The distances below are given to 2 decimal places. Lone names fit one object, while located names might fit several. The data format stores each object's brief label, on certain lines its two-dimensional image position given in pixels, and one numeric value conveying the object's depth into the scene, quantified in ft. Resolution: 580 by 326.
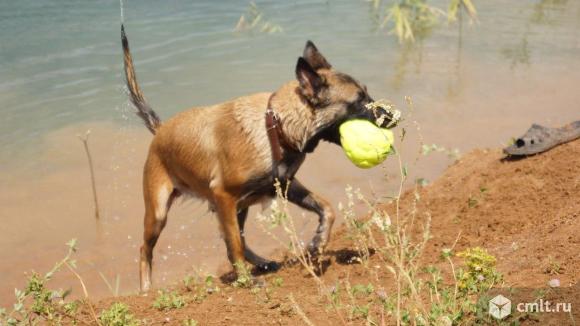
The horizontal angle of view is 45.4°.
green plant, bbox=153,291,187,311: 15.17
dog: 17.87
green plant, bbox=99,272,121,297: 19.76
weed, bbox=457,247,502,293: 11.82
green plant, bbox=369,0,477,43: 42.37
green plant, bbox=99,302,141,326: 13.21
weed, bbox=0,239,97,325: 12.71
